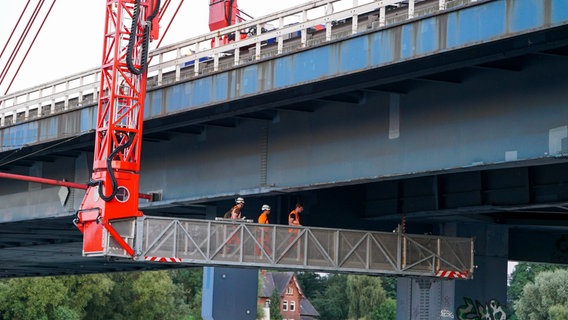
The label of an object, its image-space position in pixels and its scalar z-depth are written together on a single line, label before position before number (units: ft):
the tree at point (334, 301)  538.06
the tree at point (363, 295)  472.03
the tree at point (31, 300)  275.59
